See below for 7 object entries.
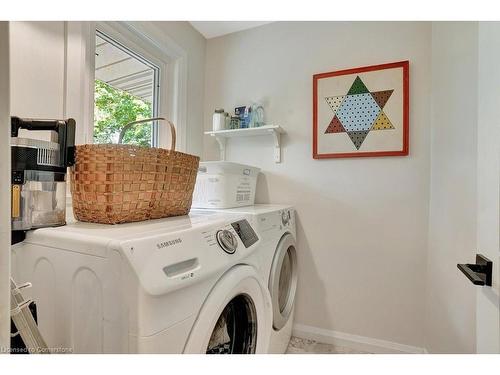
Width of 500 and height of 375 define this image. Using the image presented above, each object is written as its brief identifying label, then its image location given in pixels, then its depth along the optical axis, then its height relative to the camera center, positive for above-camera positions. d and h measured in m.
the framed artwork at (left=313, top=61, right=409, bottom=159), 1.58 +0.49
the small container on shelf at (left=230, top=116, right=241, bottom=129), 1.90 +0.47
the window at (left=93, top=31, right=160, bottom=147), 1.47 +0.60
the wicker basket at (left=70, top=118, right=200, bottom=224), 0.84 +0.01
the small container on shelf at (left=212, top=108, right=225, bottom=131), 1.93 +0.50
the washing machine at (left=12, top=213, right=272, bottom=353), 0.57 -0.26
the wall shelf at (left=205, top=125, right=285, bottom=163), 1.78 +0.39
